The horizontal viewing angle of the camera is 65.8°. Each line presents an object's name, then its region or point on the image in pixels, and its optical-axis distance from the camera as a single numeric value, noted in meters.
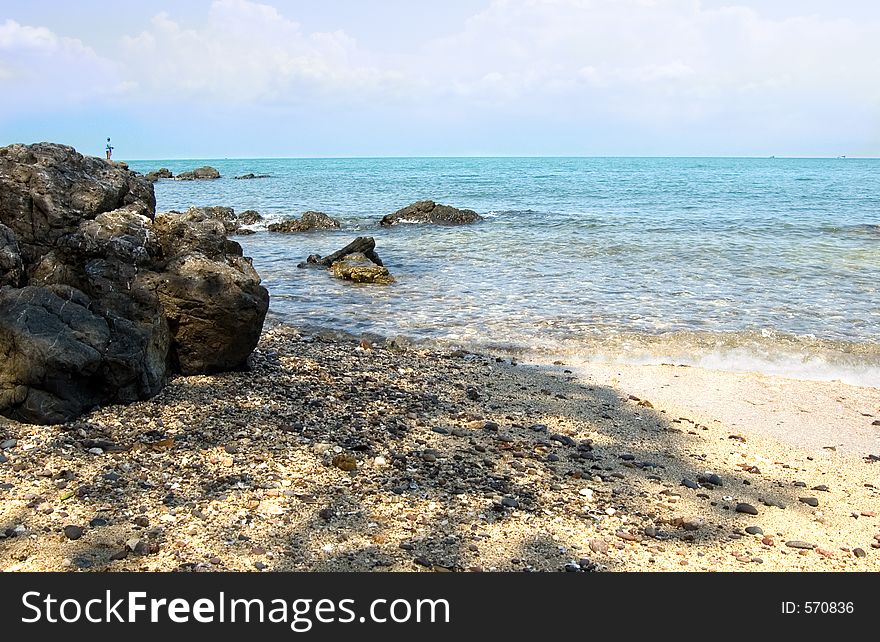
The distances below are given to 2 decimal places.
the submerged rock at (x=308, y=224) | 30.03
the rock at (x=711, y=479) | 6.26
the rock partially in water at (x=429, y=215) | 32.44
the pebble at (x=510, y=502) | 5.55
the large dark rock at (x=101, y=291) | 6.40
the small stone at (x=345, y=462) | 6.01
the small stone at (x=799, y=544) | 5.17
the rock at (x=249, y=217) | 32.59
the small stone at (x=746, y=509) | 5.69
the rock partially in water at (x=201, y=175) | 88.44
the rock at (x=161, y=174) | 84.94
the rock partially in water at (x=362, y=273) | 17.56
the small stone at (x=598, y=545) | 4.93
